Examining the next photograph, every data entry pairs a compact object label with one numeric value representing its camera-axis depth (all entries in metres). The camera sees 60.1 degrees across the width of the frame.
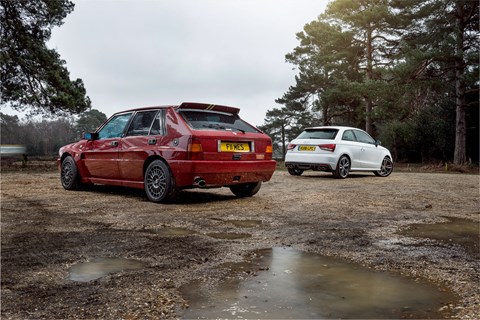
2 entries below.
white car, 11.30
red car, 6.23
